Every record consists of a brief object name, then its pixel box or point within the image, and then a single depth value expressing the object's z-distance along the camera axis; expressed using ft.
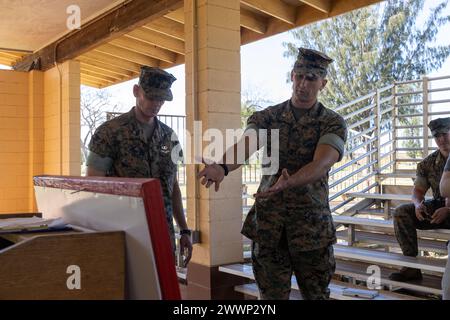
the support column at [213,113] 12.79
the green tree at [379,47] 58.29
